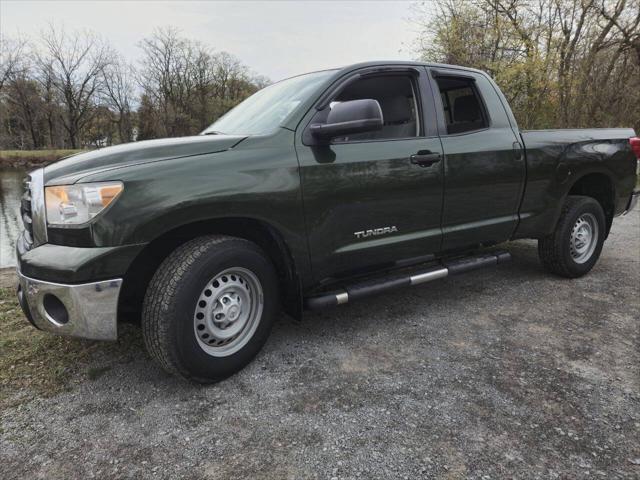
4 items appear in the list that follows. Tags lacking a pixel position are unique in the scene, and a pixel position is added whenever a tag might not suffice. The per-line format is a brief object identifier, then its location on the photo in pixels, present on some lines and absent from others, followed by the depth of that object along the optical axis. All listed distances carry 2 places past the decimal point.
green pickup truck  2.25
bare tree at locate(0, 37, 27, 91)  42.12
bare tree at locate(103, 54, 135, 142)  49.60
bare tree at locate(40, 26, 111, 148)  46.66
